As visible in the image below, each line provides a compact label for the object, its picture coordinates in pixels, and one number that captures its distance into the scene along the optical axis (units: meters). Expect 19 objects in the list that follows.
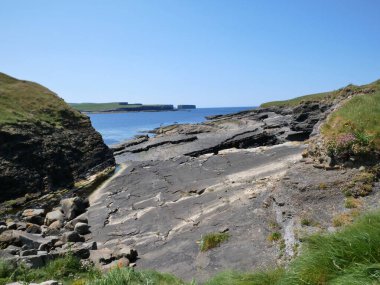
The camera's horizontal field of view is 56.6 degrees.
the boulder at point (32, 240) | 18.23
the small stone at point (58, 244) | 19.25
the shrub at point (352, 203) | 15.10
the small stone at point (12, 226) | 22.76
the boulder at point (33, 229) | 22.41
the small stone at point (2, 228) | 21.97
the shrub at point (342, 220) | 13.07
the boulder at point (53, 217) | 25.41
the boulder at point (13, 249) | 16.25
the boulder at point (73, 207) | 26.59
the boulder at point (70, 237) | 20.50
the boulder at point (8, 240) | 18.32
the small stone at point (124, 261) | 15.91
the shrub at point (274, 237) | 14.74
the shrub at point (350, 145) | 18.67
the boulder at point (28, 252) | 15.37
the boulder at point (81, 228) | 22.80
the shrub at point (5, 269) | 11.92
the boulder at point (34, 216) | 25.47
